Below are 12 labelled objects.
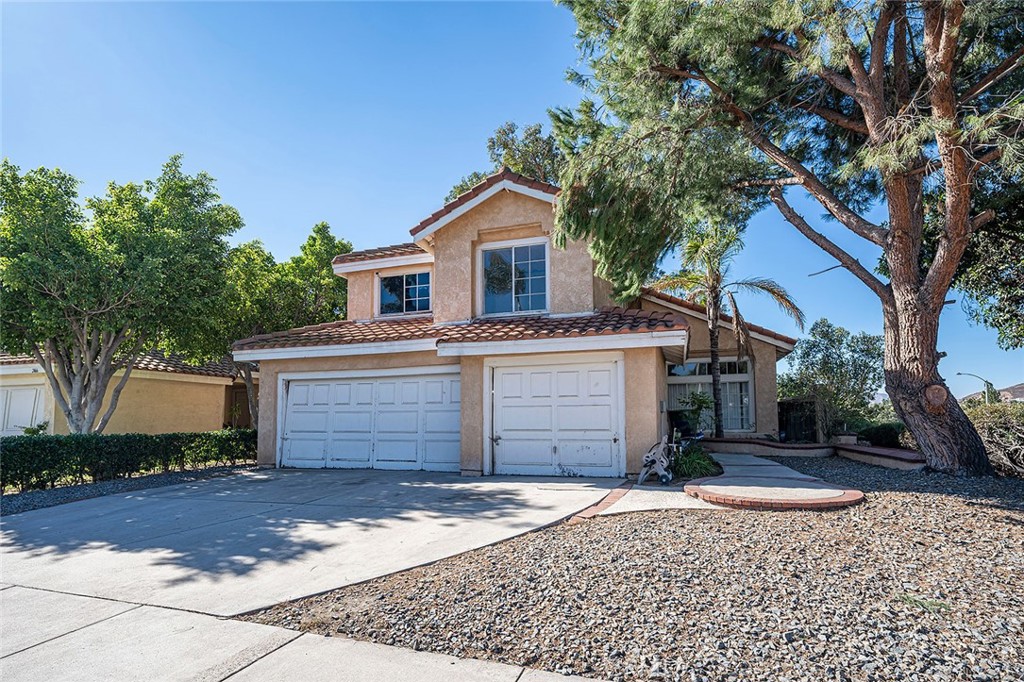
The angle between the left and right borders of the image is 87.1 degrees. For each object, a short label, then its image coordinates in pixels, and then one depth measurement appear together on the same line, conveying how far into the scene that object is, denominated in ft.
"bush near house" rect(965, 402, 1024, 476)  30.91
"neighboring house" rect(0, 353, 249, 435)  60.34
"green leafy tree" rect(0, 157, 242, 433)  41.47
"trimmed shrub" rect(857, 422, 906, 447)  55.55
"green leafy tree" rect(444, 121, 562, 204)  85.30
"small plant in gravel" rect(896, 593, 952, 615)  12.98
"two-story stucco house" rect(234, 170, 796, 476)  35.35
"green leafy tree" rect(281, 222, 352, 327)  64.64
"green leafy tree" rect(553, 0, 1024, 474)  27.32
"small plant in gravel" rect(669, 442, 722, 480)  33.78
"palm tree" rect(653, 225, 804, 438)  55.98
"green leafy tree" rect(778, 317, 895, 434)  84.53
